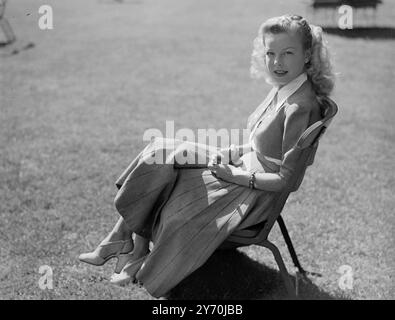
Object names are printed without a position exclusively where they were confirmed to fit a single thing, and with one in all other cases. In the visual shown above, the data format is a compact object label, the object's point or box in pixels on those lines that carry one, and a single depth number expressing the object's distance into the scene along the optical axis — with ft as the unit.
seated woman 9.09
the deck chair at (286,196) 8.79
